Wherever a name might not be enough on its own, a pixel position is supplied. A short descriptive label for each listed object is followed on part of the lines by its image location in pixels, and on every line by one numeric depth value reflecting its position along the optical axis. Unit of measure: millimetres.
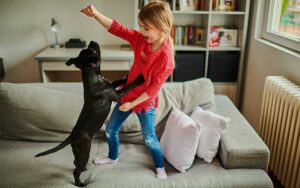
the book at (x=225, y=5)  2955
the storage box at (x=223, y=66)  3004
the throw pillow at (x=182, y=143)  1609
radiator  1768
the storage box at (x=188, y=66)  2984
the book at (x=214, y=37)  3062
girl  1342
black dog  1249
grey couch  1497
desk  2770
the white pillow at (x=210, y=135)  1641
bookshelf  2906
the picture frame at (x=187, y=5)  2946
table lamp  3071
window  2248
